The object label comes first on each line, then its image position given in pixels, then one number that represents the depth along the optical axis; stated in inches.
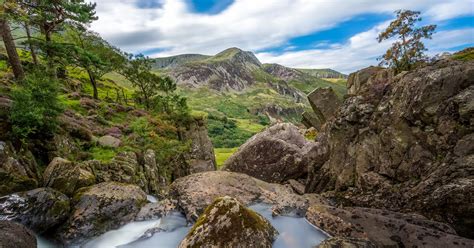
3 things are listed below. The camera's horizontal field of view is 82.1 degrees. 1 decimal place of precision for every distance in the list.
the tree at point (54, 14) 932.6
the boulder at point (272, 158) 1136.8
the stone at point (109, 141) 1068.8
